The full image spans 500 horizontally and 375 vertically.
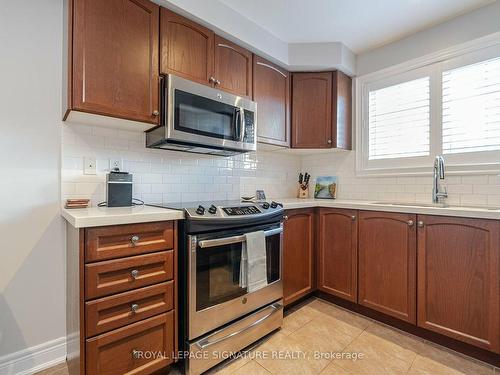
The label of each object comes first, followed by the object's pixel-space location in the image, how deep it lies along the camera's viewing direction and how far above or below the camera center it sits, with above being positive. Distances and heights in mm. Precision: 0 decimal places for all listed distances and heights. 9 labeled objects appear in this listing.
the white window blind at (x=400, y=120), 2281 +619
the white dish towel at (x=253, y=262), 1661 -490
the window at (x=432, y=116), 1947 +607
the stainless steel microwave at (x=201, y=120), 1626 +452
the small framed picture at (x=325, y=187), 2822 -3
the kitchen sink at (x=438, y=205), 1869 -139
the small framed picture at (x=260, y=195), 2544 -84
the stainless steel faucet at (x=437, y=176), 2025 +80
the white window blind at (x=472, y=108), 1922 +613
